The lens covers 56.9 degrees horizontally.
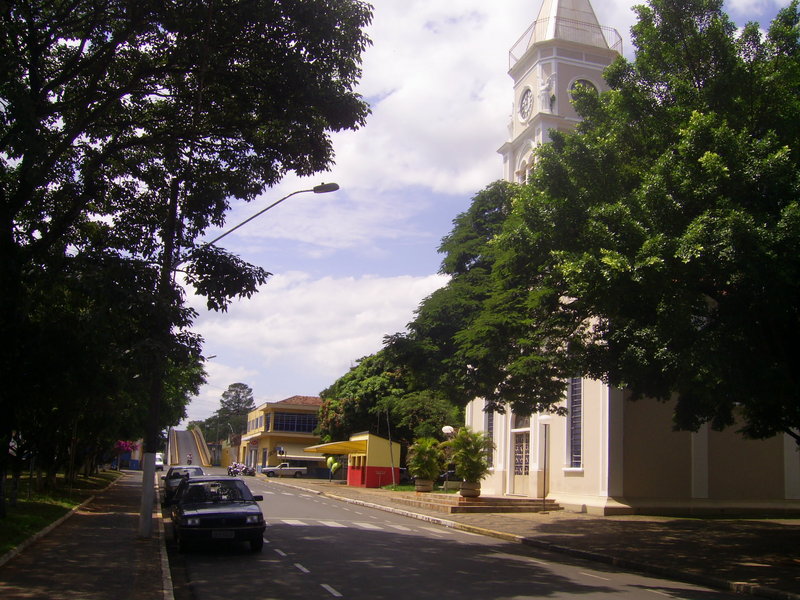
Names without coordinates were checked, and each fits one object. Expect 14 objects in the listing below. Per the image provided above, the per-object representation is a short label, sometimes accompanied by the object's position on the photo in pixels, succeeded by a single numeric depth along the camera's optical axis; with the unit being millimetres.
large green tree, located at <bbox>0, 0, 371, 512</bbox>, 12531
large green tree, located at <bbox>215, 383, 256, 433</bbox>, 134750
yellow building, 78500
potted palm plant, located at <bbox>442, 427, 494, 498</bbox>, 26516
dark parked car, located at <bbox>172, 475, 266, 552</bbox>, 13297
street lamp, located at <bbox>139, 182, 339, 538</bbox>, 14672
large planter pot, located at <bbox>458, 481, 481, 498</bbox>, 26766
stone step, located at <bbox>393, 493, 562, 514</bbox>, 25734
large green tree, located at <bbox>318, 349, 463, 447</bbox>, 44719
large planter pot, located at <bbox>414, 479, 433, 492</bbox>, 32469
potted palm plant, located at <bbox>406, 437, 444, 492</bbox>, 31859
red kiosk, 47312
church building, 24578
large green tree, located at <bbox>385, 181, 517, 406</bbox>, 23516
